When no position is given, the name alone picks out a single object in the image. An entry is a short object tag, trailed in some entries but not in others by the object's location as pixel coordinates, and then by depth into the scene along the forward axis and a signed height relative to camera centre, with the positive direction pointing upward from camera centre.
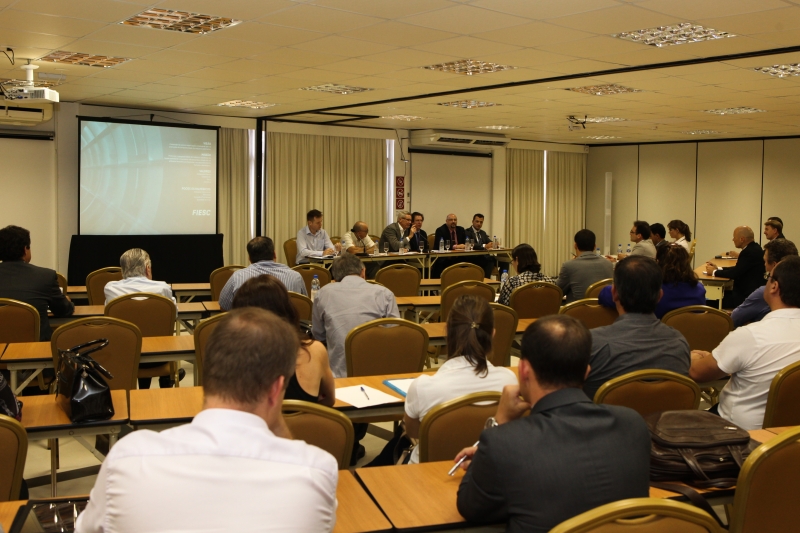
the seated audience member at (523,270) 6.46 -0.42
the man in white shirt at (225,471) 1.47 -0.50
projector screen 10.59 +0.60
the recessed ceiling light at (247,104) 10.47 +1.65
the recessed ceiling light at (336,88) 8.84 +1.59
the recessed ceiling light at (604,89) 8.43 +1.54
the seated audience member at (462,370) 2.88 -0.59
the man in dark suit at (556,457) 1.90 -0.60
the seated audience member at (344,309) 4.78 -0.57
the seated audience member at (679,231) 10.66 -0.10
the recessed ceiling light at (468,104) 10.07 +1.62
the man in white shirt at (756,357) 3.32 -0.59
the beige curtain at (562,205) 16.98 +0.41
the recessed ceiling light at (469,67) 7.16 +1.52
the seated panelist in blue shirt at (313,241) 10.63 -0.30
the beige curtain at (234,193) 12.33 +0.45
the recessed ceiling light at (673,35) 5.66 +1.48
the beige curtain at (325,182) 12.84 +0.69
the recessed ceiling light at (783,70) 7.11 +1.50
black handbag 2.96 -0.68
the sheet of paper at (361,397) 3.34 -0.80
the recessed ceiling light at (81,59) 6.99 +1.53
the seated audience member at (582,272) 6.63 -0.43
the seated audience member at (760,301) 4.88 -0.50
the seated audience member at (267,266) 5.82 -0.36
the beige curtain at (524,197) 16.17 +0.57
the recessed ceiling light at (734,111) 10.30 +1.60
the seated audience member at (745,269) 8.28 -0.49
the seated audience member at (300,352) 3.15 -0.56
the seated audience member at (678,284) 5.43 -0.44
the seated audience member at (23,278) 5.21 -0.42
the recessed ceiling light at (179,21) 5.46 +1.49
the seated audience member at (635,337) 3.28 -0.51
